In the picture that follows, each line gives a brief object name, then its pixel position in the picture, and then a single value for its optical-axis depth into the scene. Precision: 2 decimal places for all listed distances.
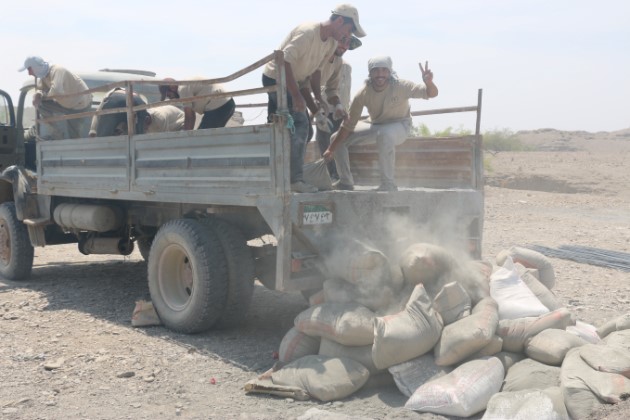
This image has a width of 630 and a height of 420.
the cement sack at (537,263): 5.45
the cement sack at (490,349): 4.01
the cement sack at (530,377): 3.76
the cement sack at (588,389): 3.43
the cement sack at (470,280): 4.47
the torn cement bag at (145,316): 5.61
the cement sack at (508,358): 4.00
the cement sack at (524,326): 4.11
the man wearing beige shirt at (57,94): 7.00
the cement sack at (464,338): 3.91
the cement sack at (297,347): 4.38
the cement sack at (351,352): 4.11
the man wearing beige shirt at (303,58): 4.78
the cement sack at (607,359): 3.61
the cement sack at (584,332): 4.39
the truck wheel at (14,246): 7.41
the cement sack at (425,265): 4.41
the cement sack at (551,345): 3.93
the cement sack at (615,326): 4.45
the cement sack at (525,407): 3.39
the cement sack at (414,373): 3.93
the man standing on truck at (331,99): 5.43
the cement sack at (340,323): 4.10
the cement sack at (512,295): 4.41
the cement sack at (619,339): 4.06
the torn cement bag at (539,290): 4.79
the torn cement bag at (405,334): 3.93
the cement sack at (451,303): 4.20
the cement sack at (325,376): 3.94
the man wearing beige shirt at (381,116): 5.40
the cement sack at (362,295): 4.33
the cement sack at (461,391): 3.64
